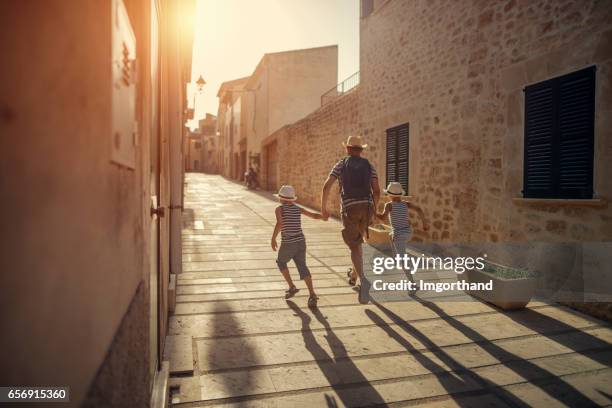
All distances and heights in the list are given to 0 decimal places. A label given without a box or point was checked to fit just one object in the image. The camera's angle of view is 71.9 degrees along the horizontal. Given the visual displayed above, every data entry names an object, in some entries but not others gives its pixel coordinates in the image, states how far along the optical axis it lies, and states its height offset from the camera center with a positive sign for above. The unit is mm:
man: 4566 -121
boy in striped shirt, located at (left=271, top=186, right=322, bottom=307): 4332 -509
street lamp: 20094 +4848
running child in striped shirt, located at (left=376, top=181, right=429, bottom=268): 4984 -448
